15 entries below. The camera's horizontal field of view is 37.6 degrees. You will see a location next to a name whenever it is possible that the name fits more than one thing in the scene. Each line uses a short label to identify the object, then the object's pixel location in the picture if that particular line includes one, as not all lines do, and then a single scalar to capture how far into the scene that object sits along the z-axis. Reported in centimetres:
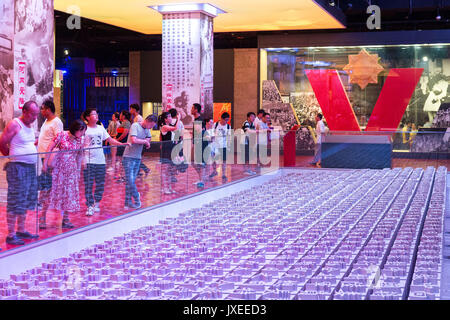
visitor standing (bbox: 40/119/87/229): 587
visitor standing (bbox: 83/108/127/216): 643
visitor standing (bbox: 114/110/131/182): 1058
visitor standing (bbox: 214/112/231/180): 1021
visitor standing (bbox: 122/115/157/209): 722
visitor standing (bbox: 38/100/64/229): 652
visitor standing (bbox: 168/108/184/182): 938
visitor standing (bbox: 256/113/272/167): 1224
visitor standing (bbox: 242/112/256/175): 1161
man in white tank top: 527
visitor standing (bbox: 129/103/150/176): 758
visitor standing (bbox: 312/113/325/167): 1413
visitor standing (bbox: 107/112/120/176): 1346
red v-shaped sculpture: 1733
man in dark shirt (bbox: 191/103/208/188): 913
